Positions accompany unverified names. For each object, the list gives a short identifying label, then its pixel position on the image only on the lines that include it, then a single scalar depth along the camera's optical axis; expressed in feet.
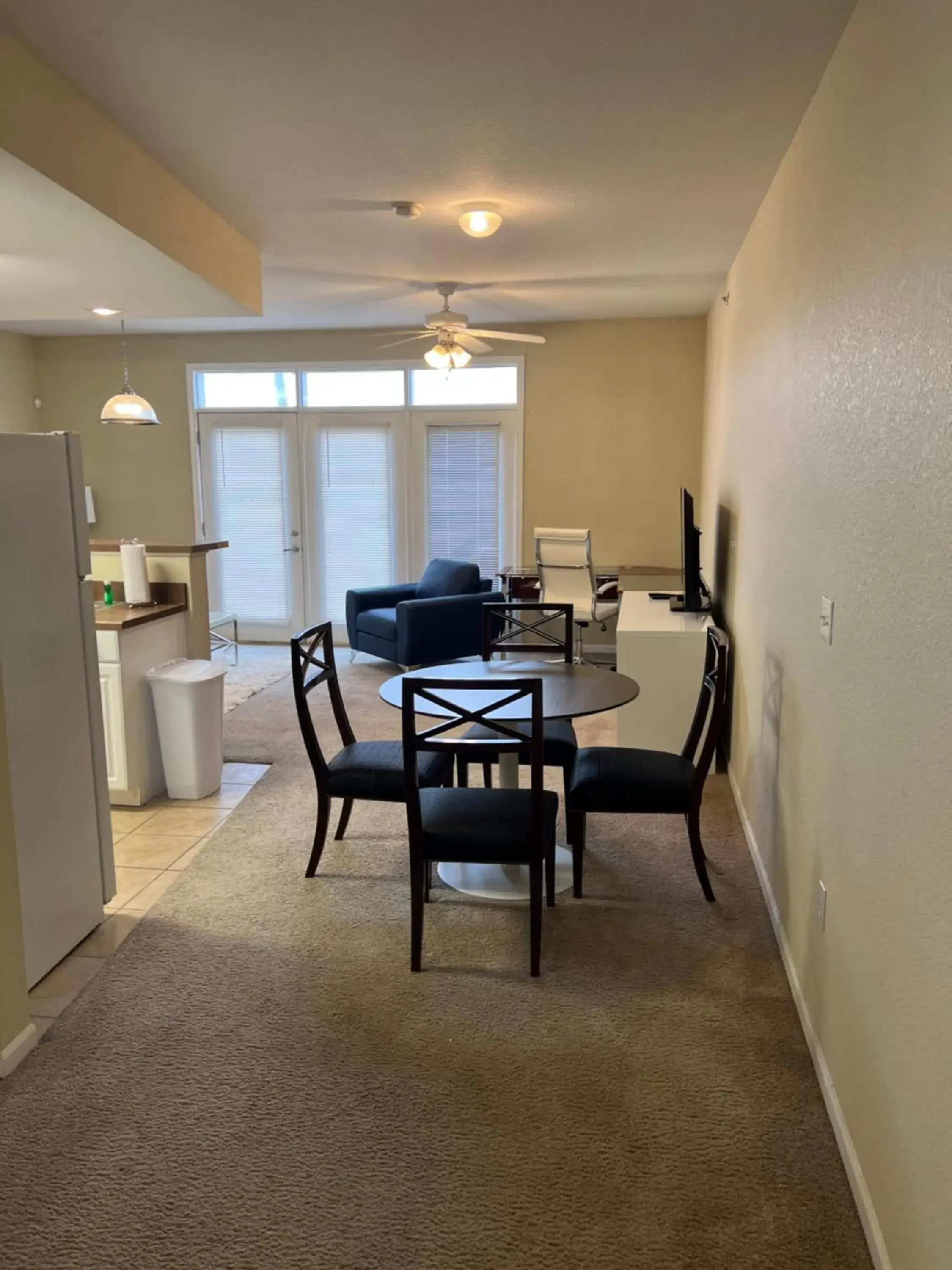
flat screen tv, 14.30
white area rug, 19.29
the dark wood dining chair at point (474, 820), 7.98
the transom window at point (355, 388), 22.48
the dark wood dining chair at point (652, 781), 9.41
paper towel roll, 13.38
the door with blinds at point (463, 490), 22.70
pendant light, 17.25
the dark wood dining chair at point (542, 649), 10.48
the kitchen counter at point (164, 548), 13.93
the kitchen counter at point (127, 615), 12.01
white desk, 13.19
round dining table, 9.29
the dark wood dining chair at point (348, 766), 9.77
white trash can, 12.52
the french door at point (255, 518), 23.70
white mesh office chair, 19.70
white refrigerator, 7.88
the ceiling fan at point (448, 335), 16.75
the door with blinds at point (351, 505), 23.26
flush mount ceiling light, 11.86
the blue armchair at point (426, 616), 18.43
